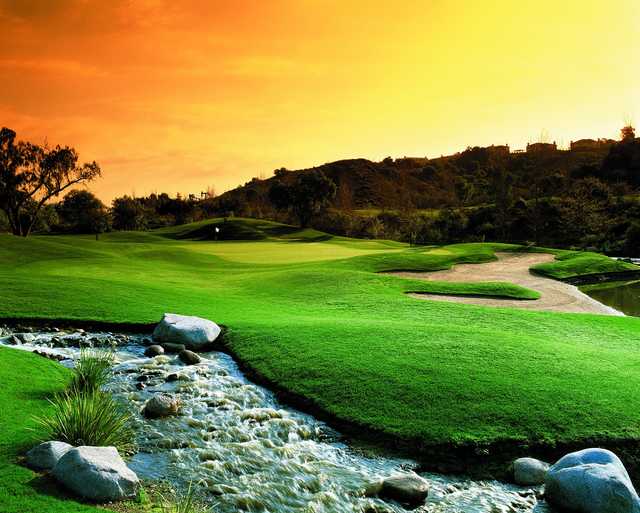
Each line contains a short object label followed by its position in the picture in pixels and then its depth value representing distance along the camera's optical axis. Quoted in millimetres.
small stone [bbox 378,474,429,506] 8188
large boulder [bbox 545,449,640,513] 7895
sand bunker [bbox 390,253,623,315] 26234
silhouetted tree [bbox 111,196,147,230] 93438
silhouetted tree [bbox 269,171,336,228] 88250
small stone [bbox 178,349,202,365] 14602
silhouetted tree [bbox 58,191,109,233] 74062
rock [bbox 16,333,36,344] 15876
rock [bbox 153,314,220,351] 15977
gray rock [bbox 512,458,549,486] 8875
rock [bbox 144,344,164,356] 15077
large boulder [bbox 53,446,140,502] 7344
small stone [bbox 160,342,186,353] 15492
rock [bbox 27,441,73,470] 7809
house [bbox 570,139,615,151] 169500
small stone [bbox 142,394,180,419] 10812
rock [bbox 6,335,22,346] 15617
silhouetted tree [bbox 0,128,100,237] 57094
